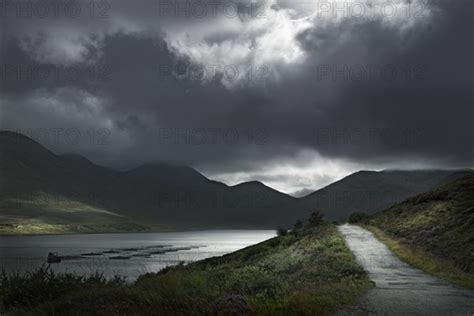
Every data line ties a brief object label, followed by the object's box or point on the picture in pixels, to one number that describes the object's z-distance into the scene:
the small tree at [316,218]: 77.75
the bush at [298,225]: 82.91
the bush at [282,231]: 72.19
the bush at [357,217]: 81.47
